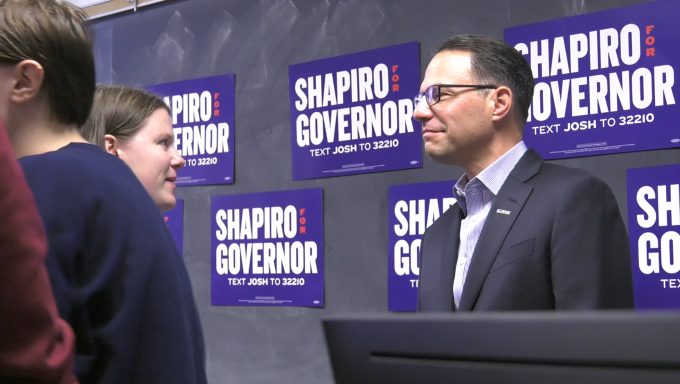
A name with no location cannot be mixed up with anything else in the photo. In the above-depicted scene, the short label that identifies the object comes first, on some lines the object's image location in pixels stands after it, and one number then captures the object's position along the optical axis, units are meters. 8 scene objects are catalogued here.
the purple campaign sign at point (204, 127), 3.46
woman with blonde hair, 1.65
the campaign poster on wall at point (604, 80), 2.35
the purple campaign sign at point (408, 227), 2.82
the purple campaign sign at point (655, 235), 2.28
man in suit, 1.66
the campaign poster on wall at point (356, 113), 2.93
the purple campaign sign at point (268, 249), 3.15
